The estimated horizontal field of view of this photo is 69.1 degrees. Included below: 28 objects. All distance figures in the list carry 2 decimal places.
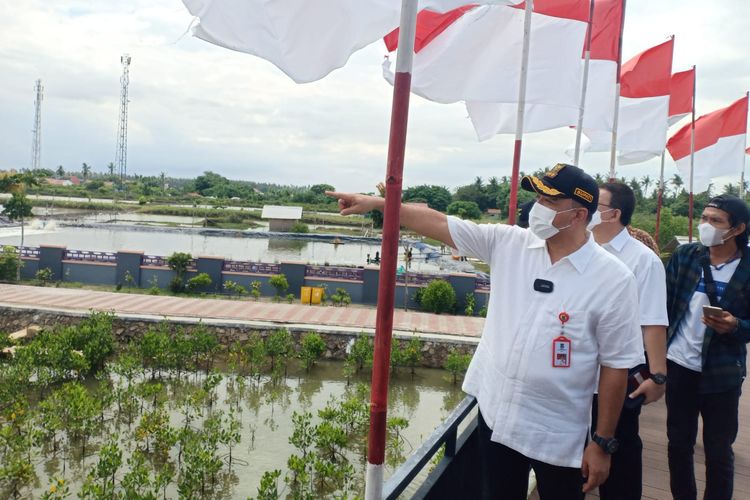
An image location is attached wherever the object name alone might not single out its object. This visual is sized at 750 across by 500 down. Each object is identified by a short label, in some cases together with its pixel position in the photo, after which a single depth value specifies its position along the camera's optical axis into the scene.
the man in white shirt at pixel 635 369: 1.78
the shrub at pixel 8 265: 11.92
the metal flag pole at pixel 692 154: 7.29
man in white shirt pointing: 1.37
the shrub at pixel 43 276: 12.18
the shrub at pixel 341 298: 11.61
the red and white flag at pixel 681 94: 7.38
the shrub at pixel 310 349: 7.97
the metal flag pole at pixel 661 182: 8.60
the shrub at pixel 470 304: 11.30
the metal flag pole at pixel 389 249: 1.36
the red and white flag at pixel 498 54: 2.95
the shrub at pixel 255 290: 11.95
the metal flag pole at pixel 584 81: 3.58
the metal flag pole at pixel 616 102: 4.22
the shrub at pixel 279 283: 11.95
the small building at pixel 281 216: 32.84
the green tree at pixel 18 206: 15.02
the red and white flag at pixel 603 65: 4.31
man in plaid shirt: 2.04
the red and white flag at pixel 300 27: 1.55
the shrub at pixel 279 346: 7.80
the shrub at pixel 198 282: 12.14
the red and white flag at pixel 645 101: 5.66
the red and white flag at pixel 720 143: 7.54
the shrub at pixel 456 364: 7.74
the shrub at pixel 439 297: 11.32
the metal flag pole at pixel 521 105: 2.82
